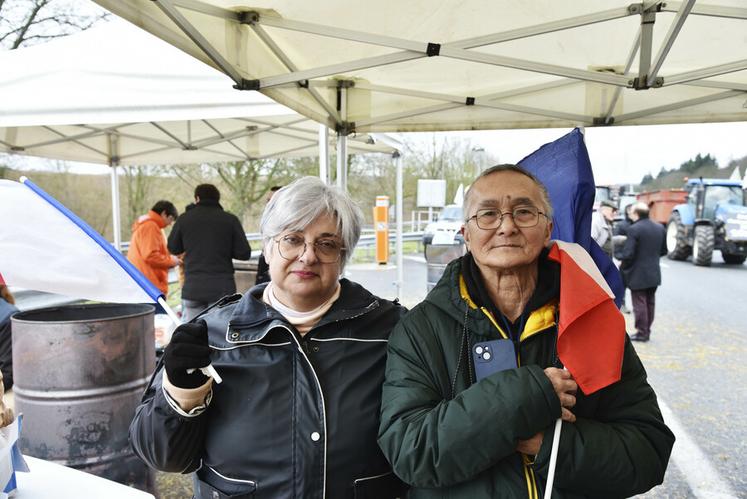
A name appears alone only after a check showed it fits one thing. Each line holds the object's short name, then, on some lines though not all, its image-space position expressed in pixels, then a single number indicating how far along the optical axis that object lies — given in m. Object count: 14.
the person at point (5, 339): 3.33
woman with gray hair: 1.48
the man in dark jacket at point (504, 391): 1.26
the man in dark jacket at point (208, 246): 5.26
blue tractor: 14.70
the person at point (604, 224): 7.43
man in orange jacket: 5.69
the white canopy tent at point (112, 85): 3.87
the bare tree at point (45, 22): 13.51
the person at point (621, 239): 9.43
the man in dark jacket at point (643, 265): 7.04
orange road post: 13.66
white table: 1.75
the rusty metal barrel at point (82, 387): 2.61
